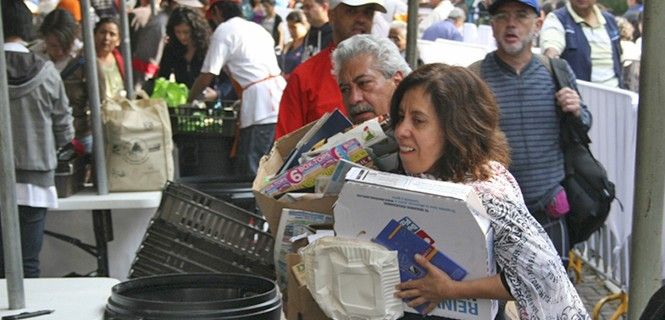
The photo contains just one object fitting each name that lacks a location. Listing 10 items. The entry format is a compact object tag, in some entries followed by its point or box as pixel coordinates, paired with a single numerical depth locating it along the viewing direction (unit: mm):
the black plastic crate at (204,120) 7902
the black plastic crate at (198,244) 4055
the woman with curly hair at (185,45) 10734
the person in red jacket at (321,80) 5246
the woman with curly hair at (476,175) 3064
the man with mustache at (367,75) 4250
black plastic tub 3070
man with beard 5312
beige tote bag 6379
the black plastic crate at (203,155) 8055
